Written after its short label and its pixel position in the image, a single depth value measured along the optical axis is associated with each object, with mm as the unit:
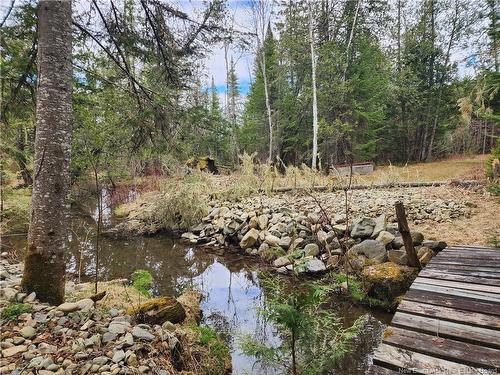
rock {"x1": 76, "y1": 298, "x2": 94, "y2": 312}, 2396
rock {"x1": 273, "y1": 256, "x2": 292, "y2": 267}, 5322
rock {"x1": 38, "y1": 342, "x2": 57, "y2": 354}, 1826
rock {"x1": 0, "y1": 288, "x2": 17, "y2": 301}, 2336
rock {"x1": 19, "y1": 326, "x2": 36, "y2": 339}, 1977
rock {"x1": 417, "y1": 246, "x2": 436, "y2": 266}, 4221
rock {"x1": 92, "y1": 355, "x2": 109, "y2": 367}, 1795
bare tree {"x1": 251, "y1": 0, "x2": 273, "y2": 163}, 15434
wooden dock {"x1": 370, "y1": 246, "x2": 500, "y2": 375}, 1700
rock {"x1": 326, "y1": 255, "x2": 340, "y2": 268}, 4812
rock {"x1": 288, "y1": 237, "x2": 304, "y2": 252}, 5773
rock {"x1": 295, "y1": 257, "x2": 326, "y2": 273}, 4875
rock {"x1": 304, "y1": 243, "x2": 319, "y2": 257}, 5316
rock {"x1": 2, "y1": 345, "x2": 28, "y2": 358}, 1754
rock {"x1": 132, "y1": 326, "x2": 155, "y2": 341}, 2166
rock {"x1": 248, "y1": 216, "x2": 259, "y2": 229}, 7093
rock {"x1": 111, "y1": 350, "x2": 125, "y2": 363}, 1854
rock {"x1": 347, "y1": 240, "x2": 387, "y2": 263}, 4545
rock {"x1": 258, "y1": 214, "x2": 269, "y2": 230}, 6990
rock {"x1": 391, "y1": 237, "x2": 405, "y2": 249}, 4795
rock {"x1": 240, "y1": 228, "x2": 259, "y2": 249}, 6586
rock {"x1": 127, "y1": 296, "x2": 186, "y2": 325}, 2590
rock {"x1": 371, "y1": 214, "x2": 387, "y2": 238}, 5223
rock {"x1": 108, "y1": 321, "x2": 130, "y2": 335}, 2154
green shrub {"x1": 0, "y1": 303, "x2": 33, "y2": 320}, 2121
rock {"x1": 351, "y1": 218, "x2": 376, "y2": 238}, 5332
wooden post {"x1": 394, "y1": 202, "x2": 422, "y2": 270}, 3793
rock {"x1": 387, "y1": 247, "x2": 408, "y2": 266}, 4234
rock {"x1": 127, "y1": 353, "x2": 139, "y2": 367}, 1862
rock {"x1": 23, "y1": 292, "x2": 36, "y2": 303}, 2328
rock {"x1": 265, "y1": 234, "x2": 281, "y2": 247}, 6105
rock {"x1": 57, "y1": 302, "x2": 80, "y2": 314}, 2299
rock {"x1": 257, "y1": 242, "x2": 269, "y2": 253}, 6125
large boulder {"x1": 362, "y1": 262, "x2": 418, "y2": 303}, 3840
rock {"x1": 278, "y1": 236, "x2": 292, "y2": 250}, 5918
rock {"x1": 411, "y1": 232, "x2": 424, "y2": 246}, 4617
